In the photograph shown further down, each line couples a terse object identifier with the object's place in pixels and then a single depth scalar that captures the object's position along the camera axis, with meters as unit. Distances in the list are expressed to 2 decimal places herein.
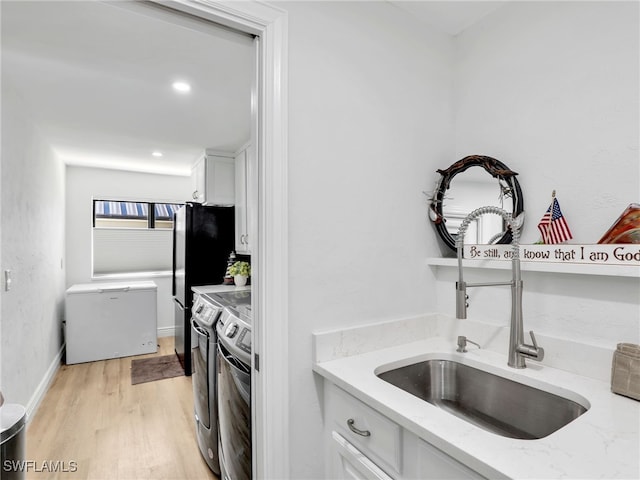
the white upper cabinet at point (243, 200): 3.35
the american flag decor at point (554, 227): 1.22
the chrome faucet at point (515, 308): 1.21
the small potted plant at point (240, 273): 3.45
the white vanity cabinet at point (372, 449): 0.84
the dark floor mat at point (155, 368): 3.47
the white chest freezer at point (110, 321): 3.84
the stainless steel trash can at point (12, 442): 0.96
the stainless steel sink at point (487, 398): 1.09
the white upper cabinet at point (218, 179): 3.71
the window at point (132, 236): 4.77
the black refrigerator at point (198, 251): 3.42
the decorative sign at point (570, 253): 1.03
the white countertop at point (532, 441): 0.69
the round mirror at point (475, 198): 1.41
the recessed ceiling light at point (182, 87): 2.24
